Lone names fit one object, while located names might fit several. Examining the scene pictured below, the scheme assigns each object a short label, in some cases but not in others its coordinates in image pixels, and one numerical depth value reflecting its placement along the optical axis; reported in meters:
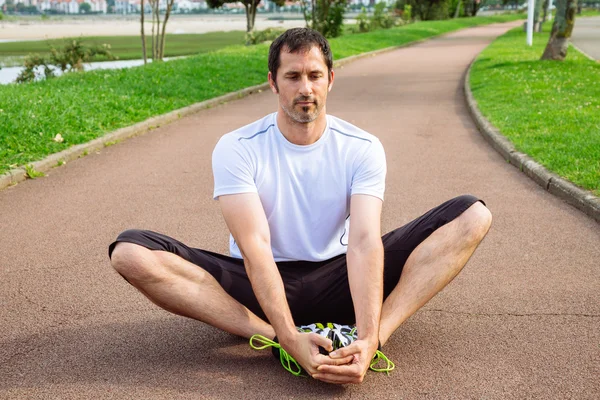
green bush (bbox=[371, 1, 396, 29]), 45.64
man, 3.59
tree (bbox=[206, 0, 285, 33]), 38.89
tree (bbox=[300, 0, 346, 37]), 35.69
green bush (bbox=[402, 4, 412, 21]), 55.12
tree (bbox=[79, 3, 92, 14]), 137.12
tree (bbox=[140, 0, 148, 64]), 21.44
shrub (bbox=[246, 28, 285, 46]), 31.80
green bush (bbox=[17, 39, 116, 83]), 19.39
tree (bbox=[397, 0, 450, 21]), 60.50
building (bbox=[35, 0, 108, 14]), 124.62
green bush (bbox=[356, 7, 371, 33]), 42.66
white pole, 26.56
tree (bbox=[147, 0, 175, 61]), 21.66
